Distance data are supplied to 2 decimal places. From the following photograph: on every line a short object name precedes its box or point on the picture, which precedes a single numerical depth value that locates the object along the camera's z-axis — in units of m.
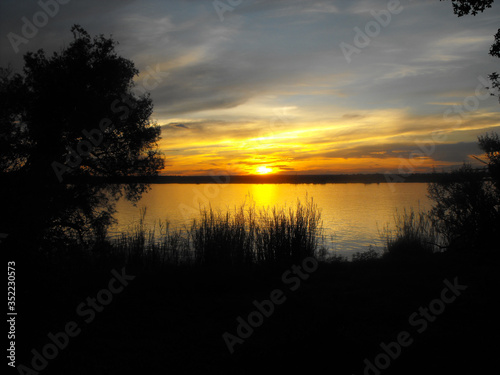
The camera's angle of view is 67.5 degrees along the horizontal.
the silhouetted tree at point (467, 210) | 9.15
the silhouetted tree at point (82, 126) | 12.24
